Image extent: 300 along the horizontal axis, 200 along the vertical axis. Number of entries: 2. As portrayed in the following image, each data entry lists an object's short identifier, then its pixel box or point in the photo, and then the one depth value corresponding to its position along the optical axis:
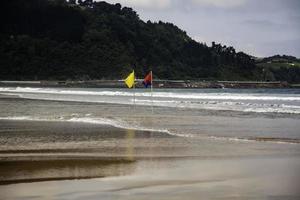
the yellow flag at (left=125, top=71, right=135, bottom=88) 27.00
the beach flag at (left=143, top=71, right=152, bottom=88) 27.08
